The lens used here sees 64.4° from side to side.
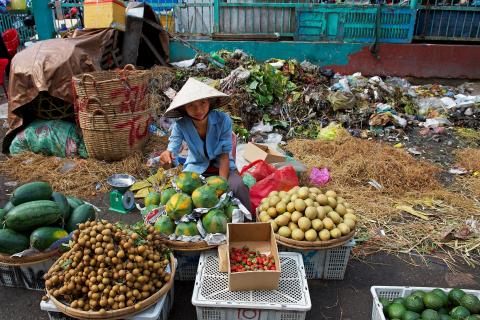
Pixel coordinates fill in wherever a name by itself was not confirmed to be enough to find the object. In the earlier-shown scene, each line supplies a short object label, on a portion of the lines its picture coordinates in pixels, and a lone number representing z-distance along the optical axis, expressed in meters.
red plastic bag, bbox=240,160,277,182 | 4.38
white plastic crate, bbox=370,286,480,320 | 2.53
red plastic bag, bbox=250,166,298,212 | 4.07
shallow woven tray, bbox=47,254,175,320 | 2.22
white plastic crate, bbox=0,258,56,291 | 2.90
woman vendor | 3.40
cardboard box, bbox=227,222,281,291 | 2.50
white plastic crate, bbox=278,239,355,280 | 3.07
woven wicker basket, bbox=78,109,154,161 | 4.97
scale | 4.11
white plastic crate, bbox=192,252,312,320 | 2.44
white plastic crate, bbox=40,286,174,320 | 2.34
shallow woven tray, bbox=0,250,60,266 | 2.73
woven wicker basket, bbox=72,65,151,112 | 4.76
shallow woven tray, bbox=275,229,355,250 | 2.88
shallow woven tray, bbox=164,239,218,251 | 2.86
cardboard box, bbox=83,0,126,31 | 6.25
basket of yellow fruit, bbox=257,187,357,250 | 2.91
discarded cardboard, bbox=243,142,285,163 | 4.93
